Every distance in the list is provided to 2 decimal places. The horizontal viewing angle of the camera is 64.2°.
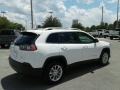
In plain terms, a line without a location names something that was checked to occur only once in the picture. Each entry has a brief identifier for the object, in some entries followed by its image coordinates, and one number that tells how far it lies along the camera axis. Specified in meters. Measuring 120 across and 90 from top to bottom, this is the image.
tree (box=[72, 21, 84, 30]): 32.14
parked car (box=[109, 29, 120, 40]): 16.31
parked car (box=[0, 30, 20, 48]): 8.52
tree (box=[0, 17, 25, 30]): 27.59
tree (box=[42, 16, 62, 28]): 20.70
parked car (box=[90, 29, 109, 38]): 20.59
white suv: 2.87
